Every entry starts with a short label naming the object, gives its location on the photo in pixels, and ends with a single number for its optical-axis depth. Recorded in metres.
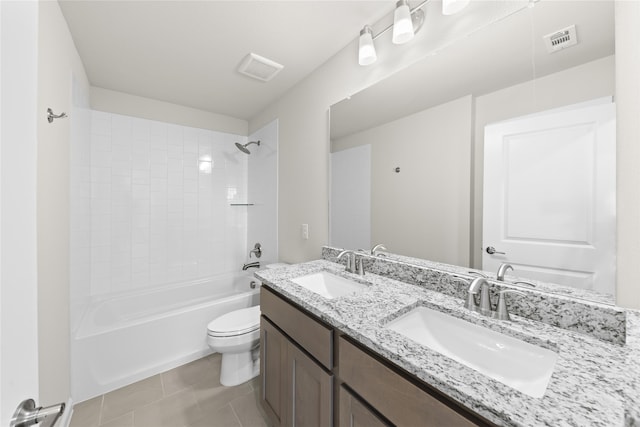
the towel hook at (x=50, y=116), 1.16
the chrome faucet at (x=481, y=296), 0.89
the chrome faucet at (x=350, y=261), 1.47
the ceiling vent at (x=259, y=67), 1.81
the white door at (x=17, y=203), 0.33
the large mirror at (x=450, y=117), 0.83
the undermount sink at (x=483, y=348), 0.66
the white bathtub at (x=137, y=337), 1.68
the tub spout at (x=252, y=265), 2.73
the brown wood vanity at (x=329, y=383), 0.61
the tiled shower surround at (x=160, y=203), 2.31
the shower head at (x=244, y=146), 2.84
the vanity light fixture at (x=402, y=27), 1.20
